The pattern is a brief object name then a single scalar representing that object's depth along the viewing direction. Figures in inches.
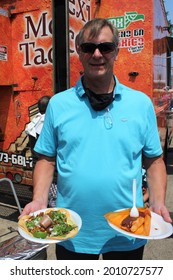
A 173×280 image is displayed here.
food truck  149.1
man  64.5
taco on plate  62.0
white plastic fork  63.6
